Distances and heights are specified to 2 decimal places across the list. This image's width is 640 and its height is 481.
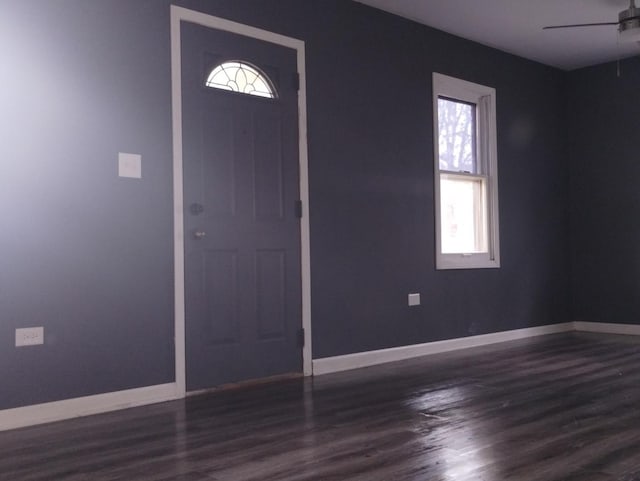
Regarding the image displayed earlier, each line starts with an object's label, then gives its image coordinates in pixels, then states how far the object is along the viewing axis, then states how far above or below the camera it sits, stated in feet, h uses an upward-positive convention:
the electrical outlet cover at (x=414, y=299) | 17.92 -1.24
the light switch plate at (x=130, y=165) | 12.31 +1.73
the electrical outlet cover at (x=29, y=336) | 11.02 -1.27
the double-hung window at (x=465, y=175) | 19.21 +2.36
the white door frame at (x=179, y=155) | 13.00 +2.02
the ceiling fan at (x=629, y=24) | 16.03 +5.49
